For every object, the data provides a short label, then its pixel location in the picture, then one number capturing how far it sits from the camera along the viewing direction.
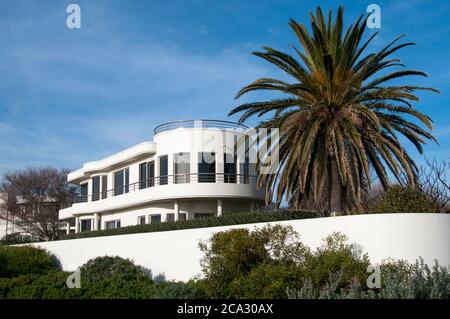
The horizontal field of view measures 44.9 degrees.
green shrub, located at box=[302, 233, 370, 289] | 12.28
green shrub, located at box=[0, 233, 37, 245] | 34.13
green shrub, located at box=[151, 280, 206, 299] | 12.09
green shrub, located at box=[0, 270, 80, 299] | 14.63
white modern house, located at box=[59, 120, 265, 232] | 29.00
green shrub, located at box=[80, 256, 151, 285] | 17.39
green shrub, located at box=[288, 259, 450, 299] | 9.12
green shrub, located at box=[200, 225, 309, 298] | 12.88
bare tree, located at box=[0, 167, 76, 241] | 49.34
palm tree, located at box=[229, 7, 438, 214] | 18.78
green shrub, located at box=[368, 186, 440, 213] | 14.58
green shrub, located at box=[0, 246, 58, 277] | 22.44
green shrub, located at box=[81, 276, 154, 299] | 13.60
